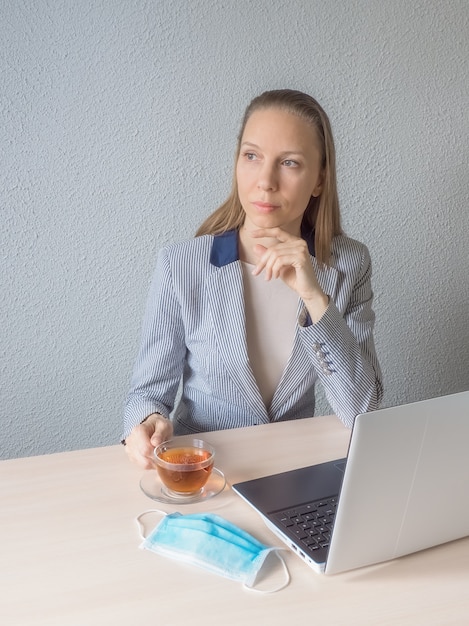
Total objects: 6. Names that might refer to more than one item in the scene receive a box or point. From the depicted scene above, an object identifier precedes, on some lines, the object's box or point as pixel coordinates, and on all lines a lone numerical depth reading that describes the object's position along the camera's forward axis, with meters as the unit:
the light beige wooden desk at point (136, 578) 0.78
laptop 0.77
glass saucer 1.04
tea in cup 1.02
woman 1.40
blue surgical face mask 0.86
